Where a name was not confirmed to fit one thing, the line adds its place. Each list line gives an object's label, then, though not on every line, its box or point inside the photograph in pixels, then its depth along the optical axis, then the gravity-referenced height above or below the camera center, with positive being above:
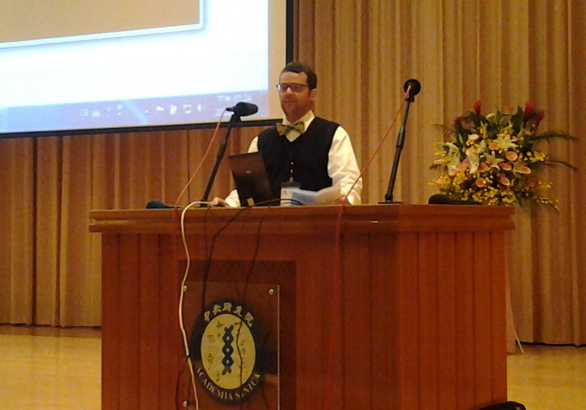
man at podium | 5.57 +0.37
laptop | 4.75 +0.16
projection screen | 6.97 +1.08
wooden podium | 4.36 -0.15
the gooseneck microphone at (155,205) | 4.79 +0.09
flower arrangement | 6.62 +0.38
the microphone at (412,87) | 4.74 +0.42
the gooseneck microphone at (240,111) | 5.13 +0.42
